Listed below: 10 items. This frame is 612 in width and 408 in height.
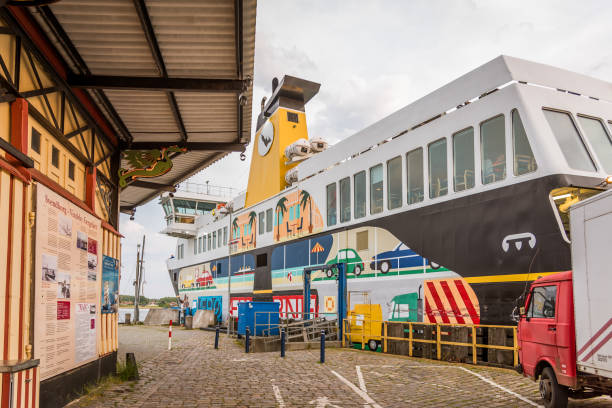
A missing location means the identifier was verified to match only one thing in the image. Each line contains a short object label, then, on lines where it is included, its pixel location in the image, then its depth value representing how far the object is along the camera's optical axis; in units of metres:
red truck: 7.38
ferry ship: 13.14
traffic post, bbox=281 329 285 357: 16.17
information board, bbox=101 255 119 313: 11.40
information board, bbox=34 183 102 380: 7.25
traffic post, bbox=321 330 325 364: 14.56
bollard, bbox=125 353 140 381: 12.00
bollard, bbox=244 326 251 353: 17.89
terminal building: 6.57
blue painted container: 21.33
